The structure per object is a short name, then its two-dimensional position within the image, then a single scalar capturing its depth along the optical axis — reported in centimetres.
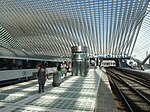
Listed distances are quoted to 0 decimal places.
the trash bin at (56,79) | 1203
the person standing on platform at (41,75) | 966
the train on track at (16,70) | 1237
